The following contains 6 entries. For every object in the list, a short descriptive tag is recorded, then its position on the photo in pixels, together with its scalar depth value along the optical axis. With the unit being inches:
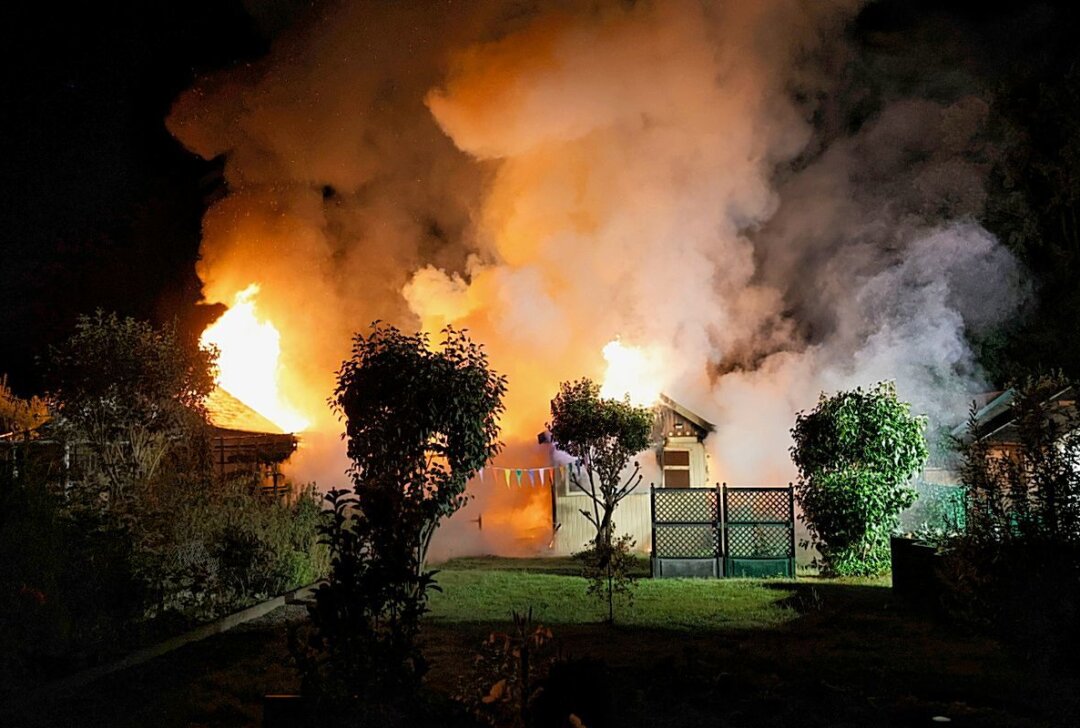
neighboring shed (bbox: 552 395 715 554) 976.3
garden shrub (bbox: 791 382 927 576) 690.2
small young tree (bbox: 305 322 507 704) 450.9
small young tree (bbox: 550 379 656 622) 776.3
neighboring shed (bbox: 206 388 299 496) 935.0
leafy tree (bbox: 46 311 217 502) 536.1
